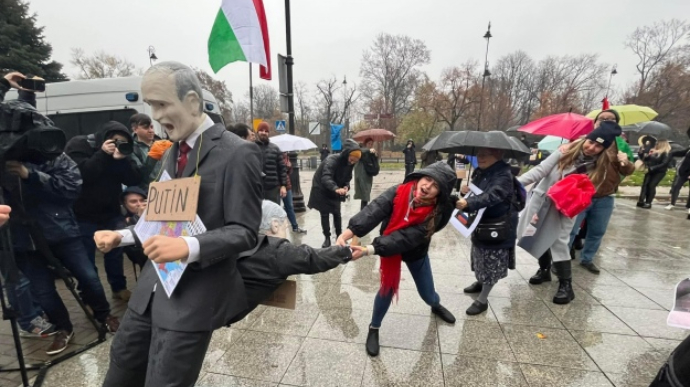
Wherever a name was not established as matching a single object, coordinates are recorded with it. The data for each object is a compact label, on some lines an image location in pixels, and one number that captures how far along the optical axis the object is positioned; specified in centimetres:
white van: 547
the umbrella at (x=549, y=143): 941
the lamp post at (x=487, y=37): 2297
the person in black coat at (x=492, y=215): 311
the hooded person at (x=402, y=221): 243
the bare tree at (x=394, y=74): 4109
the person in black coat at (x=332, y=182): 523
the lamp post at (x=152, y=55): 1634
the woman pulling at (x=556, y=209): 364
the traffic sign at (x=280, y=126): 970
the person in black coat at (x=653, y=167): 857
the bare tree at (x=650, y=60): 3216
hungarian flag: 388
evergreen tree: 1959
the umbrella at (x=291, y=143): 684
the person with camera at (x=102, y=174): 318
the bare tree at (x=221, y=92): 3397
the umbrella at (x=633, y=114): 630
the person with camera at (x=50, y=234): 247
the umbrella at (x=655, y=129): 891
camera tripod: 215
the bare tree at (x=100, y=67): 3055
